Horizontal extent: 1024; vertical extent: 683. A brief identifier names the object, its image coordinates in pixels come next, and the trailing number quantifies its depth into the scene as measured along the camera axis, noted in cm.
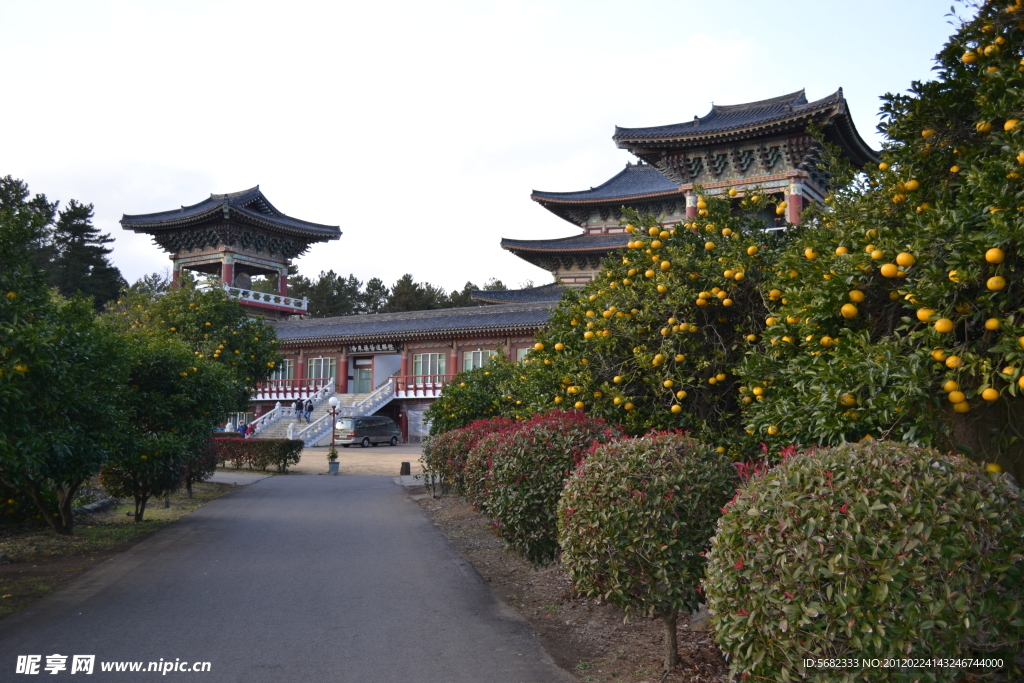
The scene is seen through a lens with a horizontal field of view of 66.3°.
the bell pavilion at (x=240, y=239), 4403
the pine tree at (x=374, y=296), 7412
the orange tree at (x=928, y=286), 429
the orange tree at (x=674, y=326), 716
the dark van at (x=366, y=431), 3606
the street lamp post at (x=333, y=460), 2420
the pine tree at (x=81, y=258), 5191
